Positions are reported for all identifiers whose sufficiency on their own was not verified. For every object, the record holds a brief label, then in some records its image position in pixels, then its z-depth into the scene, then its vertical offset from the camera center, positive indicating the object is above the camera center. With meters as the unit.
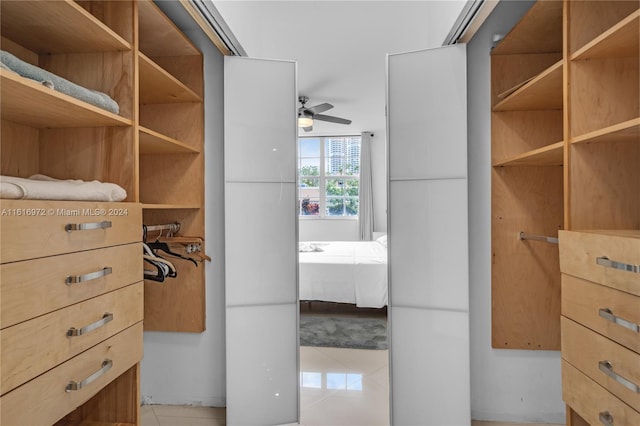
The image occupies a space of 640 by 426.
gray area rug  3.17 -1.17
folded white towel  0.92 +0.08
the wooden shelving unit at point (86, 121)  1.04 +0.35
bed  3.69 -0.71
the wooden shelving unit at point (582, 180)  1.09 +0.15
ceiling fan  4.14 +1.23
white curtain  6.57 +0.42
